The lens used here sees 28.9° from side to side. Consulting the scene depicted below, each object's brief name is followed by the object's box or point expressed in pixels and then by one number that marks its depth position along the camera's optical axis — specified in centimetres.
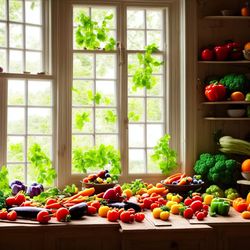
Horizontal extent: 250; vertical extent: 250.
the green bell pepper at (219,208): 379
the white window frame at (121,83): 466
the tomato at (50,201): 386
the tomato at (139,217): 359
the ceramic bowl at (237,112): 456
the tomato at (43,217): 351
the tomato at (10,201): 387
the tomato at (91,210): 379
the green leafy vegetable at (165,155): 476
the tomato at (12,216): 359
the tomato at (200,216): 362
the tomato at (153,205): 390
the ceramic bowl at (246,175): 434
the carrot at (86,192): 408
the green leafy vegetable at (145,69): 479
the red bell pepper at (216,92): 453
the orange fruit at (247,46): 461
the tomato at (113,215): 358
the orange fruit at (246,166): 436
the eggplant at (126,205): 380
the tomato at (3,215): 363
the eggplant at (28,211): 364
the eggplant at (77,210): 366
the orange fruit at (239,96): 450
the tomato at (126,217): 356
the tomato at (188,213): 369
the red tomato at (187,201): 396
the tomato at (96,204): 385
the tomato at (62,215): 356
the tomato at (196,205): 380
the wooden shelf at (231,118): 454
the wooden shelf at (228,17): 463
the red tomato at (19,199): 389
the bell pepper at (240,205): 390
